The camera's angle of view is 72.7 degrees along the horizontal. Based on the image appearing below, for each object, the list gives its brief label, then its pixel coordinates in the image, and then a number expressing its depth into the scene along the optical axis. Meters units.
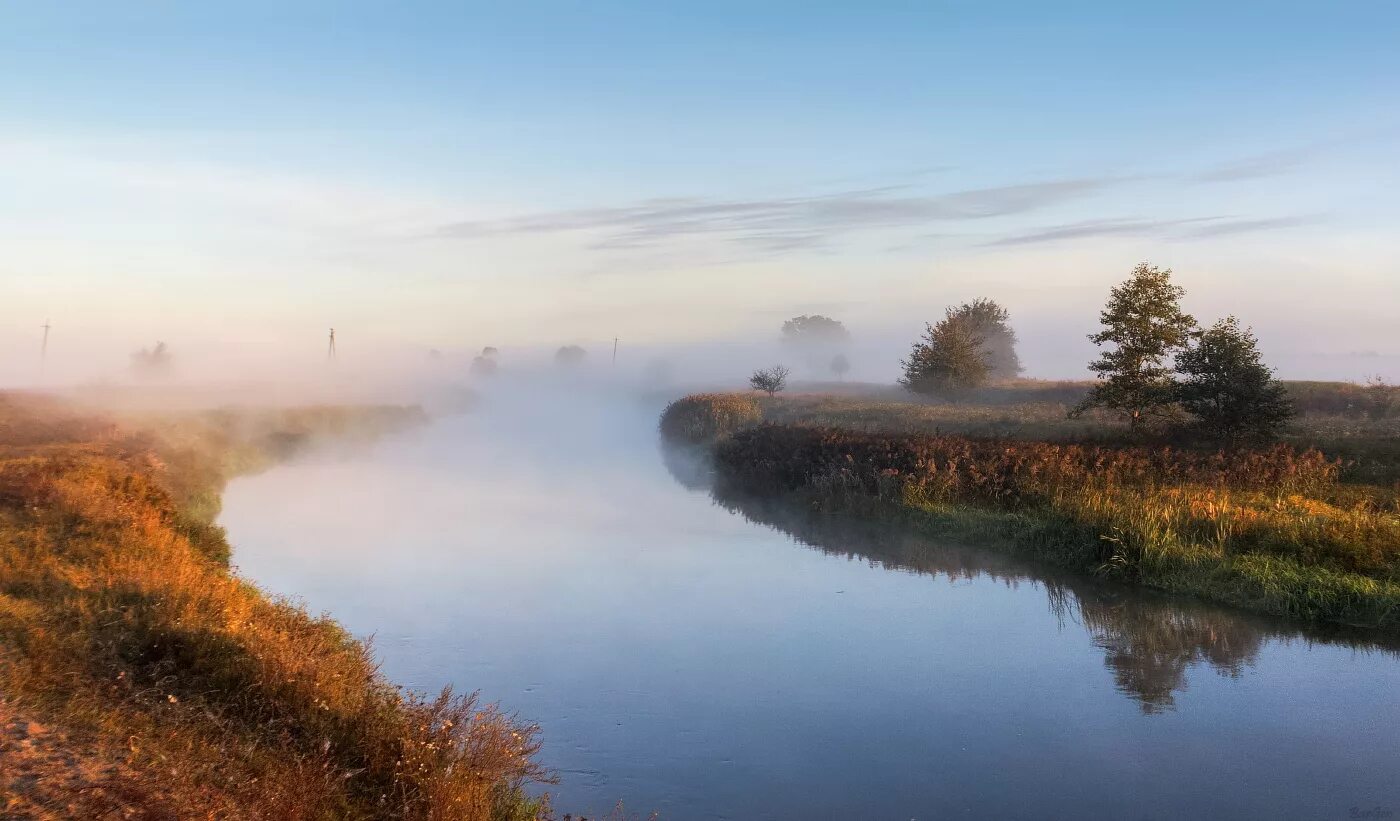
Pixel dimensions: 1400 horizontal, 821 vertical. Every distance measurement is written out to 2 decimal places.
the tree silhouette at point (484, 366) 156.62
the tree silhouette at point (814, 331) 185.25
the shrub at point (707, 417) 43.31
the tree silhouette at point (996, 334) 67.69
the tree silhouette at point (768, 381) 62.47
